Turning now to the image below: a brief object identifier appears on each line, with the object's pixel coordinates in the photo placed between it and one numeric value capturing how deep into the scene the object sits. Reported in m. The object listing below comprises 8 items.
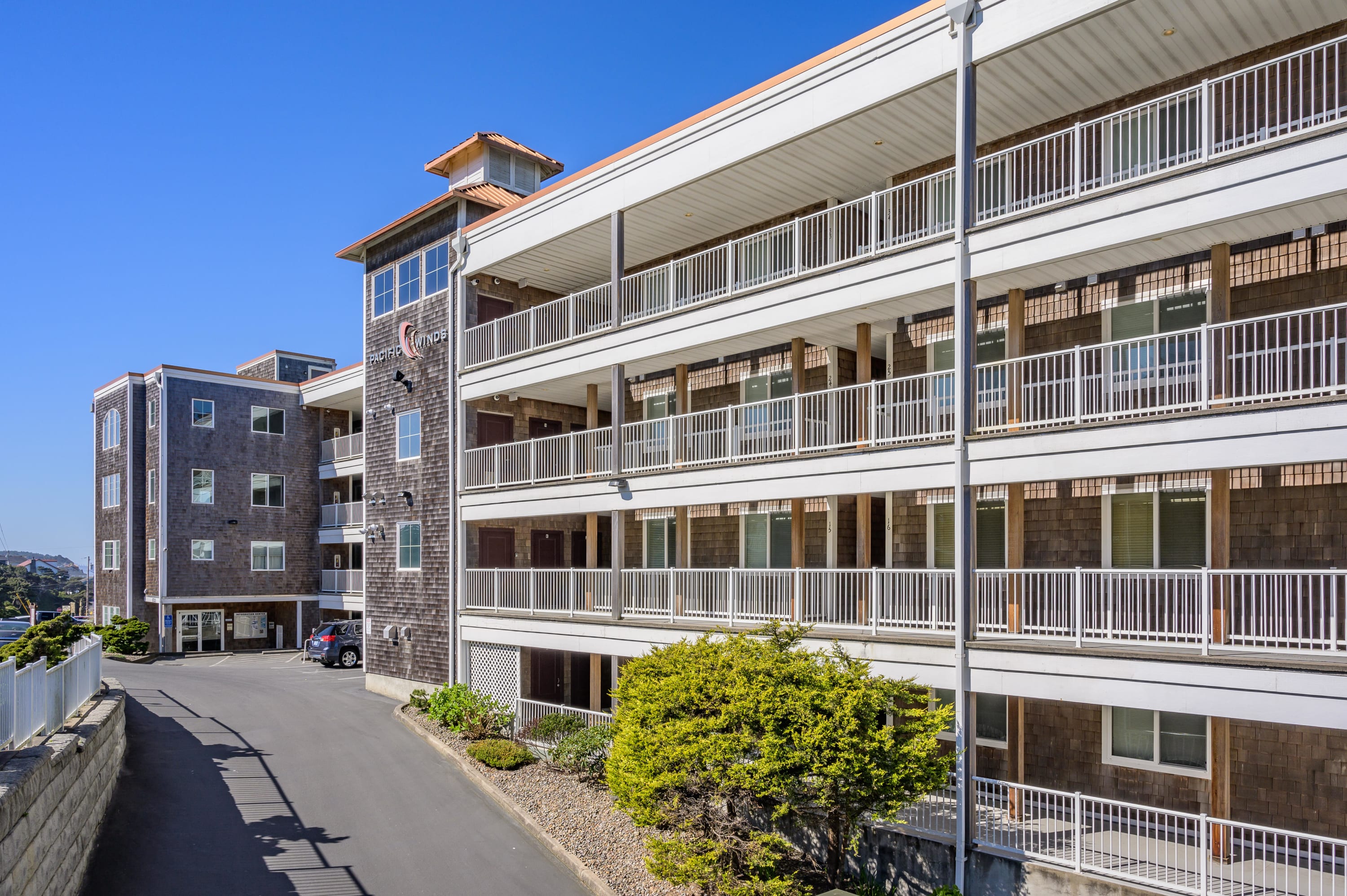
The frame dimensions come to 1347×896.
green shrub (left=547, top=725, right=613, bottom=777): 17.22
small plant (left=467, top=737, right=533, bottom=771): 17.83
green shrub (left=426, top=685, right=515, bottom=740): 19.95
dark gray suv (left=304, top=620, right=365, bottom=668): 32.25
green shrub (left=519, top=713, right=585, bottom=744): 18.70
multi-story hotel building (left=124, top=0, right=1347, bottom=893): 11.38
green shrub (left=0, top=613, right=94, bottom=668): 16.31
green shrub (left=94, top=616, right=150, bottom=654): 34.81
